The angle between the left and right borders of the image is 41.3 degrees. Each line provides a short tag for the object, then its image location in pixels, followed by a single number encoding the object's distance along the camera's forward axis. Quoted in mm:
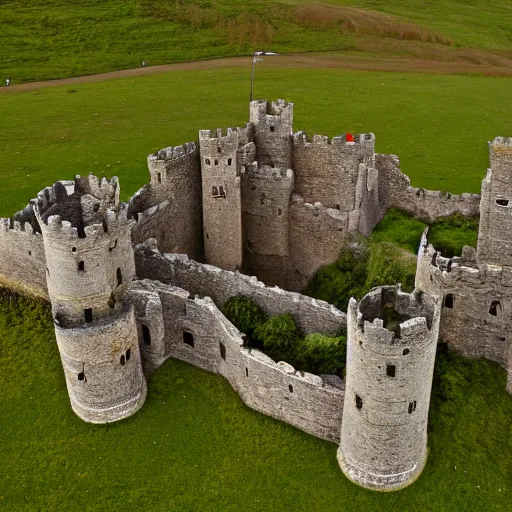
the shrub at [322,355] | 32531
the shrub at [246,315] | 34531
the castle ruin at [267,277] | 27641
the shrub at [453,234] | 39344
